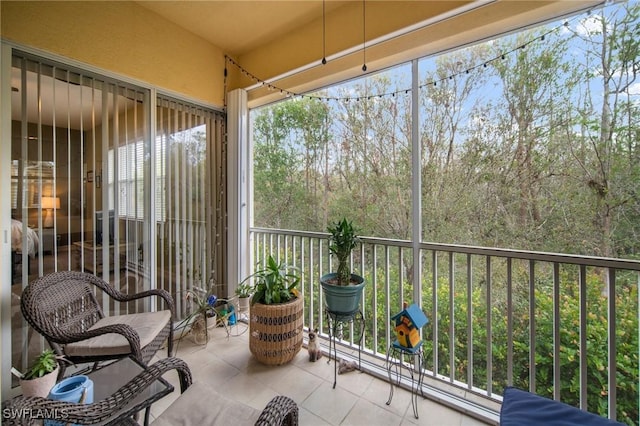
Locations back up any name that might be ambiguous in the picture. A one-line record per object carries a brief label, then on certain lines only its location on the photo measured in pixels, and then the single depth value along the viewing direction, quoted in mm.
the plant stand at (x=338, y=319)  1967
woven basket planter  2117
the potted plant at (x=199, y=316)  2529
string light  2706
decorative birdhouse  1682
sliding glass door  1767
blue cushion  1043
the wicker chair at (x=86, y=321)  1554
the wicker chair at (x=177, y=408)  935
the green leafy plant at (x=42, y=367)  1412
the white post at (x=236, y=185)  2914
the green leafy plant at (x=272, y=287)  2211
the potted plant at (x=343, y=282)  1930
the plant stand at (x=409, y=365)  1710
